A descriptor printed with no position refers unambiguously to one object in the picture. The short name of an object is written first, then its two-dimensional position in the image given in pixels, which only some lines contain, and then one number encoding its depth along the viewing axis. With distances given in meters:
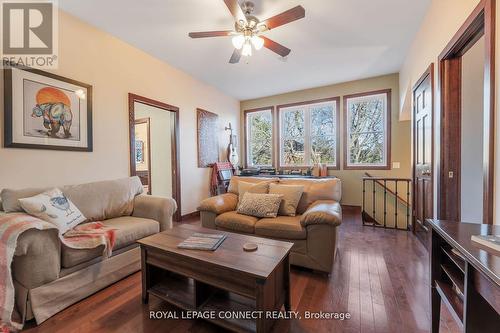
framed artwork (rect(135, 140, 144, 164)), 5.26
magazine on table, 1.50
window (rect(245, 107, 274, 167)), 5.50
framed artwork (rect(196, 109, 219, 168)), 4.33
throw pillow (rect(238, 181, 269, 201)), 2.72
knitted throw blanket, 1.34
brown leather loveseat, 1.97
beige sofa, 1.44
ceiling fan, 1.92
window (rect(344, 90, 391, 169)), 4.27
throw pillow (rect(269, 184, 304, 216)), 2.45
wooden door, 2.36
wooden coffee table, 1.25
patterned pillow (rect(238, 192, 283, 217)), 2.40
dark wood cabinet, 0.73
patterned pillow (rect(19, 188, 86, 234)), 1.75
